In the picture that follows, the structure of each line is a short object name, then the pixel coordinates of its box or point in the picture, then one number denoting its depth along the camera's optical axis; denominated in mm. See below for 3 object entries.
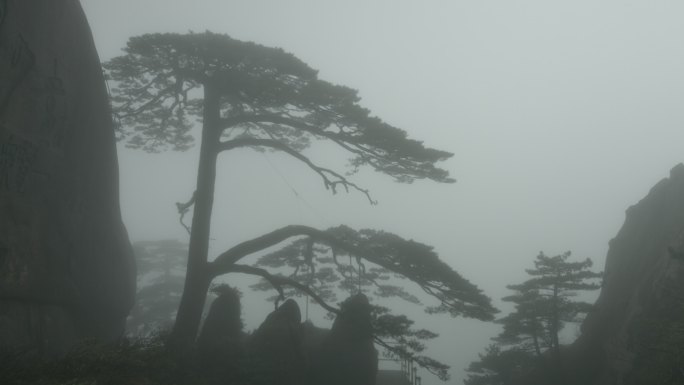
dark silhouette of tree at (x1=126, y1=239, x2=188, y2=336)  34500
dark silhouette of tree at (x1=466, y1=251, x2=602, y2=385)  20188
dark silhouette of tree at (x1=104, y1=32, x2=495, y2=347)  11891
